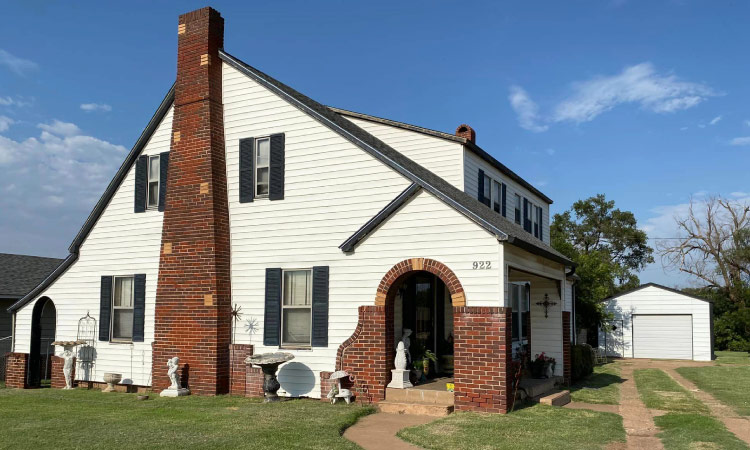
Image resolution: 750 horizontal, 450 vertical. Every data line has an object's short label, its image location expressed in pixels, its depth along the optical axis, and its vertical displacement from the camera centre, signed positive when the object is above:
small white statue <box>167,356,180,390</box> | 13.11 -1.73
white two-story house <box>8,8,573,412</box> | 11.47 +0.69
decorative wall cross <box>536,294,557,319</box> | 16.36 -0.25
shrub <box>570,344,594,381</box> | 17.45 -1.96
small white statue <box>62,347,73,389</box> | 15.12 -1.90
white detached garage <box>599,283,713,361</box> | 30.62 -1.50
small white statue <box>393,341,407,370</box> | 11.67 -1.20
